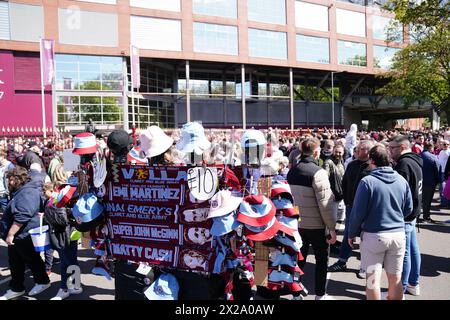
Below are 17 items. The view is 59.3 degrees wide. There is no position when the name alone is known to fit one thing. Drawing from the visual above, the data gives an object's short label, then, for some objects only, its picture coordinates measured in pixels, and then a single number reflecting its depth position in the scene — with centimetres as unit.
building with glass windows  2898
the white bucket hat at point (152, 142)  319
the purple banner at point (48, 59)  2612
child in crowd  539
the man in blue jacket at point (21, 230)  522
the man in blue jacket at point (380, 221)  397
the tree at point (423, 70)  2352
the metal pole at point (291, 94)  3664
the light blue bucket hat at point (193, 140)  300
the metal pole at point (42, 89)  2634
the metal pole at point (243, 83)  3461
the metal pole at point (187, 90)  3248
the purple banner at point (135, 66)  2841
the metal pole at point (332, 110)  4602
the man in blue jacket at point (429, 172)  852
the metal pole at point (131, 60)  2789
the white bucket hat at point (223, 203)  276
